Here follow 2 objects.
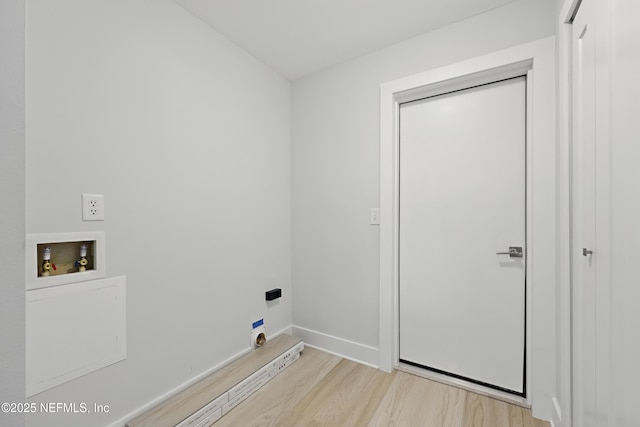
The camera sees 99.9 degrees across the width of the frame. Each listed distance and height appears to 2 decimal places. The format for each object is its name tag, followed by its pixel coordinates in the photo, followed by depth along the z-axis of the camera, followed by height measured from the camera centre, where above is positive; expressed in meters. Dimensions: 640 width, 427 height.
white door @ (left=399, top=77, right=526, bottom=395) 1.66 -0.13
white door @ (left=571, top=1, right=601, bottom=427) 1.03 -0.01
